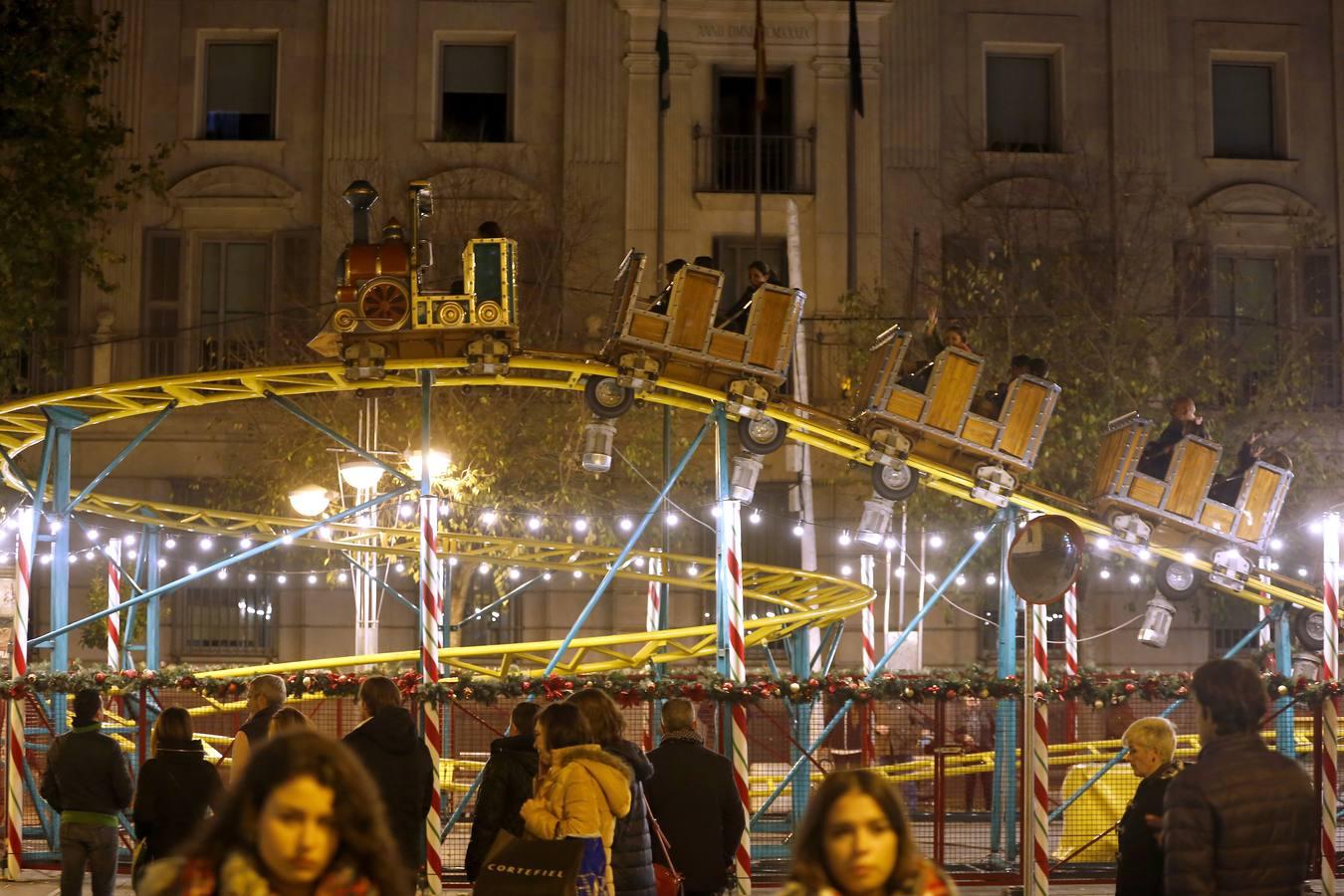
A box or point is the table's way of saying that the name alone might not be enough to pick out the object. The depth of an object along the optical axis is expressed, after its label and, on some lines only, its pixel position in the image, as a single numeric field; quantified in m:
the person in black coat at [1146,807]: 7.74
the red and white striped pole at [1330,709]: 13.12
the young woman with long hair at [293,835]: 4.38
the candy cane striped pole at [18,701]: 13.93
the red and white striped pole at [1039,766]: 11.95
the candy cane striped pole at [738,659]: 12.83
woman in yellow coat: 7.41
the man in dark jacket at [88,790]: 10.32
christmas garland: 13.20
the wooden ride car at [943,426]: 16.25
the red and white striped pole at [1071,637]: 15.62
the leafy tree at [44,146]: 23.12
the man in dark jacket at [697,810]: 8.98
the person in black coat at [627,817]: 7.87
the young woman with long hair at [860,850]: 4.61
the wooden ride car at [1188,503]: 17.17
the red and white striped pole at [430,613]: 13.23
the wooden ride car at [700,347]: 15.36
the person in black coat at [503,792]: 8.18
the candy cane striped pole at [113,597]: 18.31
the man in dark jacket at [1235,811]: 6.17
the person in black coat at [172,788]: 9.06
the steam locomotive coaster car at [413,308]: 14.80
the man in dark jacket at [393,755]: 8.91
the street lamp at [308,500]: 21.16
